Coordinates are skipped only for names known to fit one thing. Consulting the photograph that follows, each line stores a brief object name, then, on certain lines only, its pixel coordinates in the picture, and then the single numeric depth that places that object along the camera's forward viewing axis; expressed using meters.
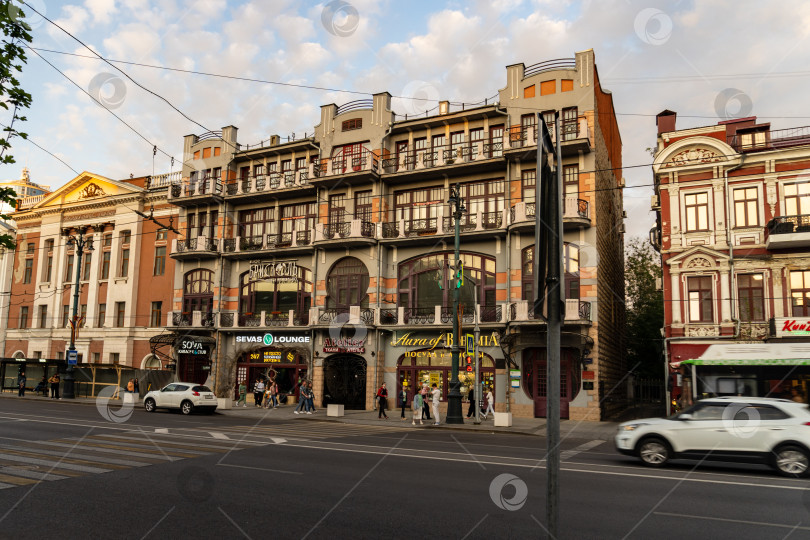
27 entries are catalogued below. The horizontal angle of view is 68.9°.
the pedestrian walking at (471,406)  27.89
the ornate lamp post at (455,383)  24.50
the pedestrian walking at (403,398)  28.08
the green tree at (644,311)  46.72
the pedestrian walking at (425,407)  26.97
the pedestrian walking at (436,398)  24.26
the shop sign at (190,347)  37.59
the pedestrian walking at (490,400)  26.80
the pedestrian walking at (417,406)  25.23
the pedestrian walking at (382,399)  27.77
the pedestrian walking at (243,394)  35.06
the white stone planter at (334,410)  28.31
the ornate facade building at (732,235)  25.98
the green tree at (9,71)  8.13
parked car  28.25
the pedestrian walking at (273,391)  33.03
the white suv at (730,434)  12.60
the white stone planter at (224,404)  31.89
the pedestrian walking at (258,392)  34.34
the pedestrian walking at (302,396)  29.53
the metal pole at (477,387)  25.06
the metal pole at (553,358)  3.67
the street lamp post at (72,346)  36.33
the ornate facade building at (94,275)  42.81
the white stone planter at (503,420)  23.88
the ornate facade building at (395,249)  29.73
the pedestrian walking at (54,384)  36.88
